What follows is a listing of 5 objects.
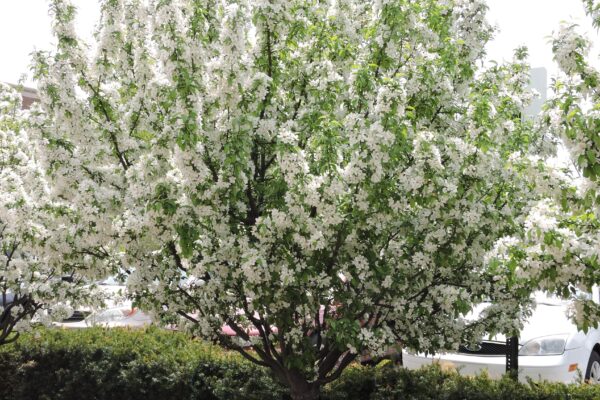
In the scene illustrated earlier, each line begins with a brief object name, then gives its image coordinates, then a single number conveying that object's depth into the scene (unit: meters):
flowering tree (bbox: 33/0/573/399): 4.31
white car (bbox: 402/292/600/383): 6.92
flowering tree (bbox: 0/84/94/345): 5.39
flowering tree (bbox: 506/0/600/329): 3.50
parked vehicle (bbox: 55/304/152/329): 12.72
